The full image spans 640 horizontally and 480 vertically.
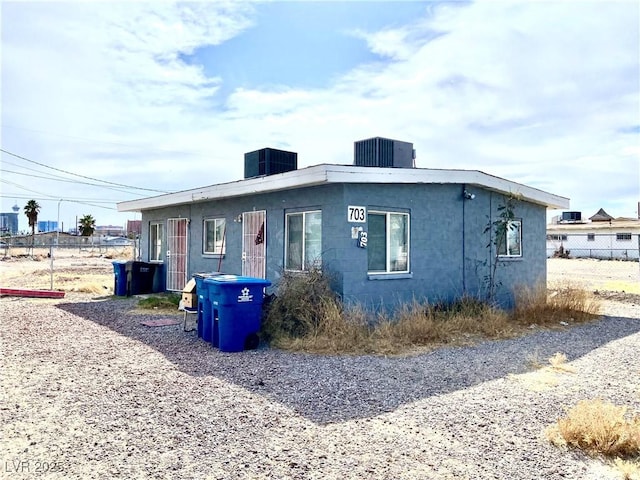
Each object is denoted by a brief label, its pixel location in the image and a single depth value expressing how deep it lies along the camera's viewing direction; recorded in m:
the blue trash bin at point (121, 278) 14.41
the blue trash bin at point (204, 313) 8.02
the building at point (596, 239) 34.56
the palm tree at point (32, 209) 54.62
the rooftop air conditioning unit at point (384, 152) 11.23
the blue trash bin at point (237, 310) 7.40
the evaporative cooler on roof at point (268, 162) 12.45
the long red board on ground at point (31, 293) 13.66
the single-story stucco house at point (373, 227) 8.82
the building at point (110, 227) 132.32
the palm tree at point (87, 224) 56.76
